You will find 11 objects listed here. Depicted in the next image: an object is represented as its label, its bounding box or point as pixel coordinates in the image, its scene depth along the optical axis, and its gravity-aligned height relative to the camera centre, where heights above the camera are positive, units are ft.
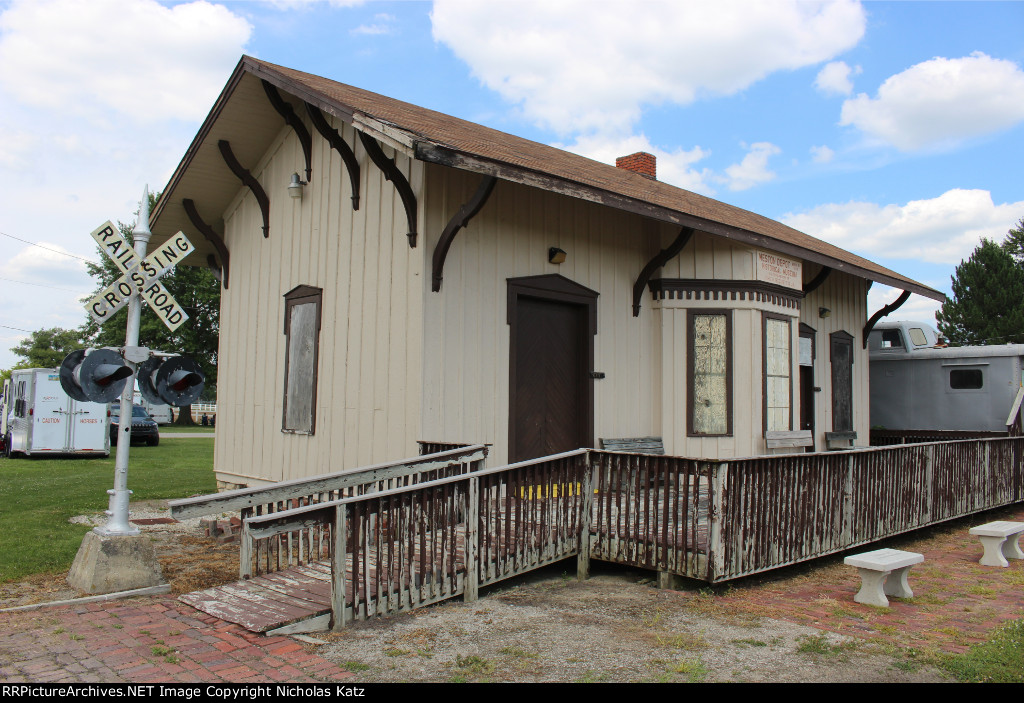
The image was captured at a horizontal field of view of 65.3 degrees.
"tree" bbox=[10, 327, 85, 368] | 220.64 +15.84
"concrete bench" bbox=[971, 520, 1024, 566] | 25.88 -3.93
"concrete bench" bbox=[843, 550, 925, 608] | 19.98 -4.10
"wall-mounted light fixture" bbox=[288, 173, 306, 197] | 32.83 +8.90
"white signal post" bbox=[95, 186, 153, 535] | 20.17 -1.32
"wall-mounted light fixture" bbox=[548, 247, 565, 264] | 30.07 +5.76
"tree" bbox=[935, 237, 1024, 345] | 151.64 +22.55
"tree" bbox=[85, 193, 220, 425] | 139.85 +13.95
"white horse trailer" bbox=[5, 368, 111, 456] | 66.08 -1.74
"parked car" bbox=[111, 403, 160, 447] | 83.56 -2.89
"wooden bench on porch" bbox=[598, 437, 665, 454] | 31.81 -1.41
